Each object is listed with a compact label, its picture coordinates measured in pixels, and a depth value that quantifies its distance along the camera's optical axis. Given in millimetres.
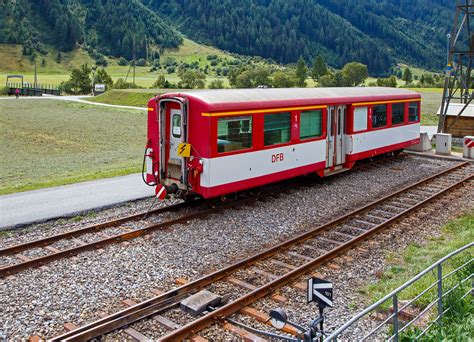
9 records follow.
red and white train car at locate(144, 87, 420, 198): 13570
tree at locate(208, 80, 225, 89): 79562
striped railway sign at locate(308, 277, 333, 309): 5996
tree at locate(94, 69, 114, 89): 89125
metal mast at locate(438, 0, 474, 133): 26125
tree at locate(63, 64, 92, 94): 85688
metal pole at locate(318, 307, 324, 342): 5896
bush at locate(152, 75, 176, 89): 82562
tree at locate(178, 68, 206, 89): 83812
